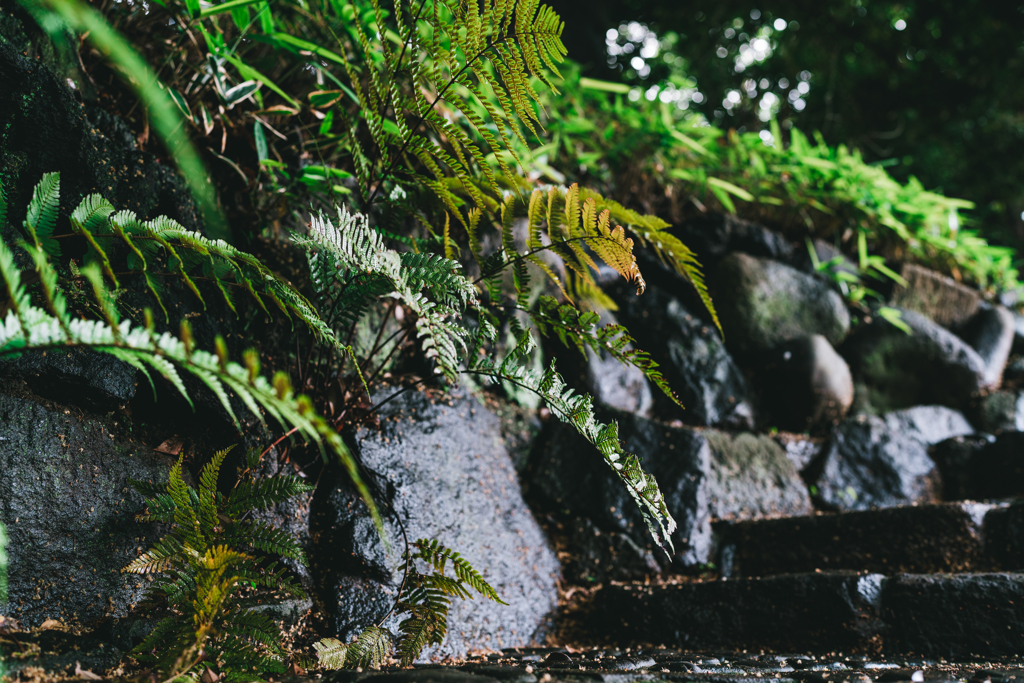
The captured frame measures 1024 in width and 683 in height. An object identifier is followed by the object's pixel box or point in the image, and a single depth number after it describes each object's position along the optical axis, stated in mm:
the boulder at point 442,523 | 1611
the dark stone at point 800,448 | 3195
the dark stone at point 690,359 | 3107
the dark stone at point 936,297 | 3898
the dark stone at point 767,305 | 3309
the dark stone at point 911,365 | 3607
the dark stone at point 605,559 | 2262
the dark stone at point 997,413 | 3705
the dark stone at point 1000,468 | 2947
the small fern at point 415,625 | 1240
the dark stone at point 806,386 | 3279
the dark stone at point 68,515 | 1185
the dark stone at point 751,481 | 2762
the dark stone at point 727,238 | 3432
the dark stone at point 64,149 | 1320
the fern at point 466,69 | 1326
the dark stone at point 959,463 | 3125
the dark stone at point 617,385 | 2859
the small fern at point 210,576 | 986
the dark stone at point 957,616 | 1593
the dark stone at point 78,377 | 1274
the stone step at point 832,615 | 1616
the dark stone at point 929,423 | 3340
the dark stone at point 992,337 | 3939
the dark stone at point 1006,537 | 2057
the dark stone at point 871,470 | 3045
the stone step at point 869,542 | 2129
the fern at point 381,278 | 1169
